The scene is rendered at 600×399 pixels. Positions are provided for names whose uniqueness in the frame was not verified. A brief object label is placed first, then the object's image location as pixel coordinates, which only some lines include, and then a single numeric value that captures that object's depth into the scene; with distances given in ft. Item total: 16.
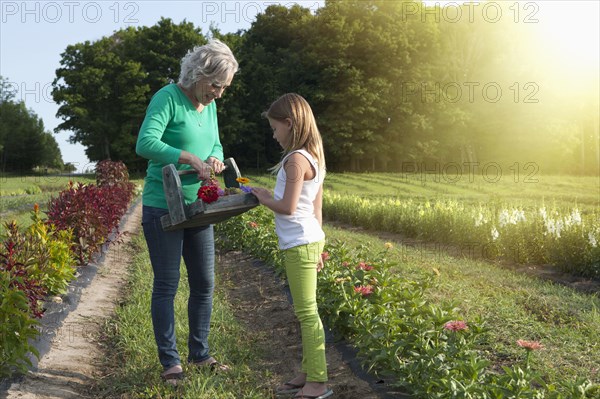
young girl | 10.62
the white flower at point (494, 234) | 29.20
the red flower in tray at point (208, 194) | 10.66
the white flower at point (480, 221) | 31.64
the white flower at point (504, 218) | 30.19
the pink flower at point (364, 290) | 13.52
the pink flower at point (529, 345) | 9.56
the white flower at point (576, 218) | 27.69
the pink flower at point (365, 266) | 15.23
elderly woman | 10.96
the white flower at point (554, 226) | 27.55
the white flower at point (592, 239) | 25.48
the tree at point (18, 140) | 174.40
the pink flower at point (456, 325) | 10.82
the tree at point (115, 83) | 123.65
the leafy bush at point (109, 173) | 50.78
